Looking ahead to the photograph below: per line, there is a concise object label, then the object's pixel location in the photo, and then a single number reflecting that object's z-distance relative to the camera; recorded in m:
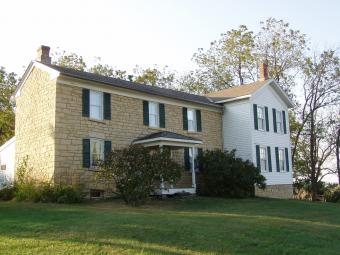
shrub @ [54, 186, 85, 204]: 18.17
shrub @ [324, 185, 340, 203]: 35.66
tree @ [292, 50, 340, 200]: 38.47
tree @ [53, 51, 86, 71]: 38.75
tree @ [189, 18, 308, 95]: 39.75
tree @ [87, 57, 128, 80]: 39.70
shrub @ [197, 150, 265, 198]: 23.80
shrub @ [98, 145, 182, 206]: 17.36
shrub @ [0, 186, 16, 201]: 20.81
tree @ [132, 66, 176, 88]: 40.47
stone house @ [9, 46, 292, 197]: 20.42
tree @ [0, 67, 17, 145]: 37.88
